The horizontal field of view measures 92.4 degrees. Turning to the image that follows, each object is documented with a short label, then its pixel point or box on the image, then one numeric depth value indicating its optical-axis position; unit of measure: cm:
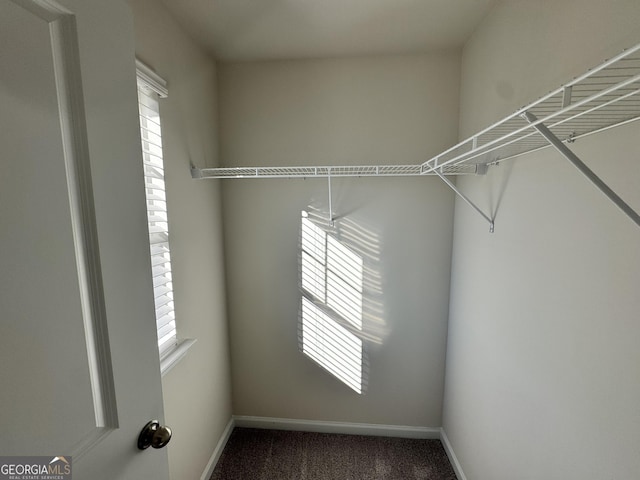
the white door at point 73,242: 45
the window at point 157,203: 129
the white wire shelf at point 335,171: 178
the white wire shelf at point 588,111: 57
